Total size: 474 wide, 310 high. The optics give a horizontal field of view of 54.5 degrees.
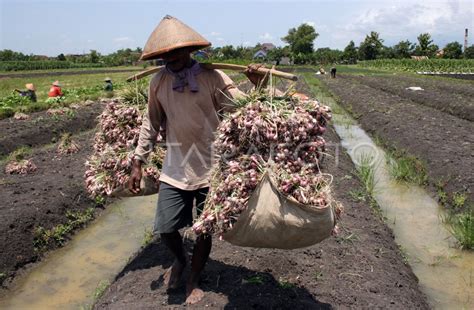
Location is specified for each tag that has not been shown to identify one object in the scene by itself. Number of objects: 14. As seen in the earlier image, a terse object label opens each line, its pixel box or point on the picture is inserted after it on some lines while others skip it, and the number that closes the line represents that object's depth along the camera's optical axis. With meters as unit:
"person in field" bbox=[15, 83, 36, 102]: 16.28
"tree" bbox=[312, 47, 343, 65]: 80.75
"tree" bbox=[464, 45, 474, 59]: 67.32
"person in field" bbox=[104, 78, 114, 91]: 19.30
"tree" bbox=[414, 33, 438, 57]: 75.31
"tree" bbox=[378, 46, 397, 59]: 78.85
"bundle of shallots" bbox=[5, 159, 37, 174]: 7.65
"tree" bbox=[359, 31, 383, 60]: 85.62
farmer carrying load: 3.10
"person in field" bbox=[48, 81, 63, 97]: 16.17
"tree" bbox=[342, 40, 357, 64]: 86.94
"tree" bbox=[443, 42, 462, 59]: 67.50
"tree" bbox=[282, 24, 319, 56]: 92.56
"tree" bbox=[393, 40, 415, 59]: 77.19
